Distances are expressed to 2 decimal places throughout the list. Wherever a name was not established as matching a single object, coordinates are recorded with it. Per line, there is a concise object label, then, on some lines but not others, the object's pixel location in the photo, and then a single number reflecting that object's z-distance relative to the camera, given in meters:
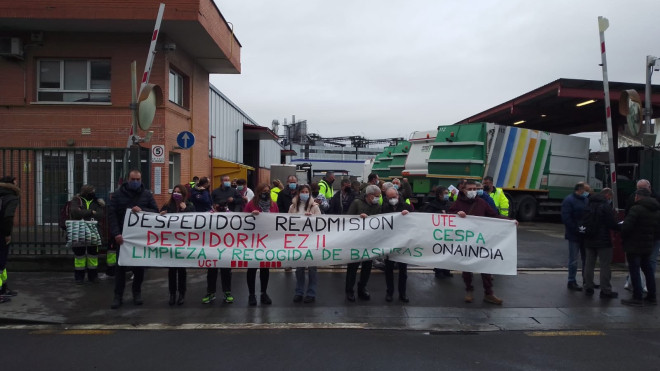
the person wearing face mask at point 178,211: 7.05
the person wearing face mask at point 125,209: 6.88
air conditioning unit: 12.41
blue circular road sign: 12.79
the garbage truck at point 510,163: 16.75
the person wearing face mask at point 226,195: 9.29
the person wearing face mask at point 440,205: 8.77
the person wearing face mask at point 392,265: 7.23
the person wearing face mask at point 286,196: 8.50
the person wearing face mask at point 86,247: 8.12
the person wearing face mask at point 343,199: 9.26
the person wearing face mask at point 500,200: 10.20
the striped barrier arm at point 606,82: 8.97
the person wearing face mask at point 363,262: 7.30
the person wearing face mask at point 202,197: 8.71
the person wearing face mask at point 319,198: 9.69
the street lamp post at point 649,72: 10.62
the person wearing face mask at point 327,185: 11.27
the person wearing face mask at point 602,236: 7.42
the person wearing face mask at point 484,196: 8.44
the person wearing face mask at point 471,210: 7.29
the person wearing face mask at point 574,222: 7.95
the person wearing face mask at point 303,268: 7.20
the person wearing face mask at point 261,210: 7.06
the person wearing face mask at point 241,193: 7.82
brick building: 12.01
